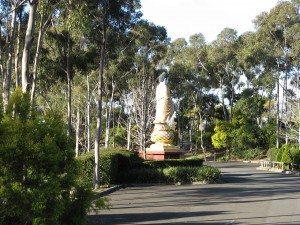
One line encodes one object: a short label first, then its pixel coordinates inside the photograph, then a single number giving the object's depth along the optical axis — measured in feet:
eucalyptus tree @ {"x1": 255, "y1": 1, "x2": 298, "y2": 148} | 154.51
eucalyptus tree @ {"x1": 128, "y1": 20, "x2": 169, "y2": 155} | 130.31
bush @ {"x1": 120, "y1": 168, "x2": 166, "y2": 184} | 82.12
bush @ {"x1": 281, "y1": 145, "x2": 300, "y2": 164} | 122.28
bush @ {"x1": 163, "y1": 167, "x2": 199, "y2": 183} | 81.92
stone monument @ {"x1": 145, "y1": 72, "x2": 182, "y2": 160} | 101.55
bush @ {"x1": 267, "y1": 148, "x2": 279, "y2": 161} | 139.79
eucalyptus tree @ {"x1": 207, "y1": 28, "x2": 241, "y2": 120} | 191.42
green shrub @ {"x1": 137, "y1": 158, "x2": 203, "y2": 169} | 86.94
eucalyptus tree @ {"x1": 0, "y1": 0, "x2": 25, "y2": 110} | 63.21
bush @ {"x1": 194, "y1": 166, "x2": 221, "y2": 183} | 82.74
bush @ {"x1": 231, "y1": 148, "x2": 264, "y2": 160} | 187.76
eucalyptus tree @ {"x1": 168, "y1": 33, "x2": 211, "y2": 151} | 195.72
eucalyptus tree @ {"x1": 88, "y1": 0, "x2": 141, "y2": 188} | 70.79
